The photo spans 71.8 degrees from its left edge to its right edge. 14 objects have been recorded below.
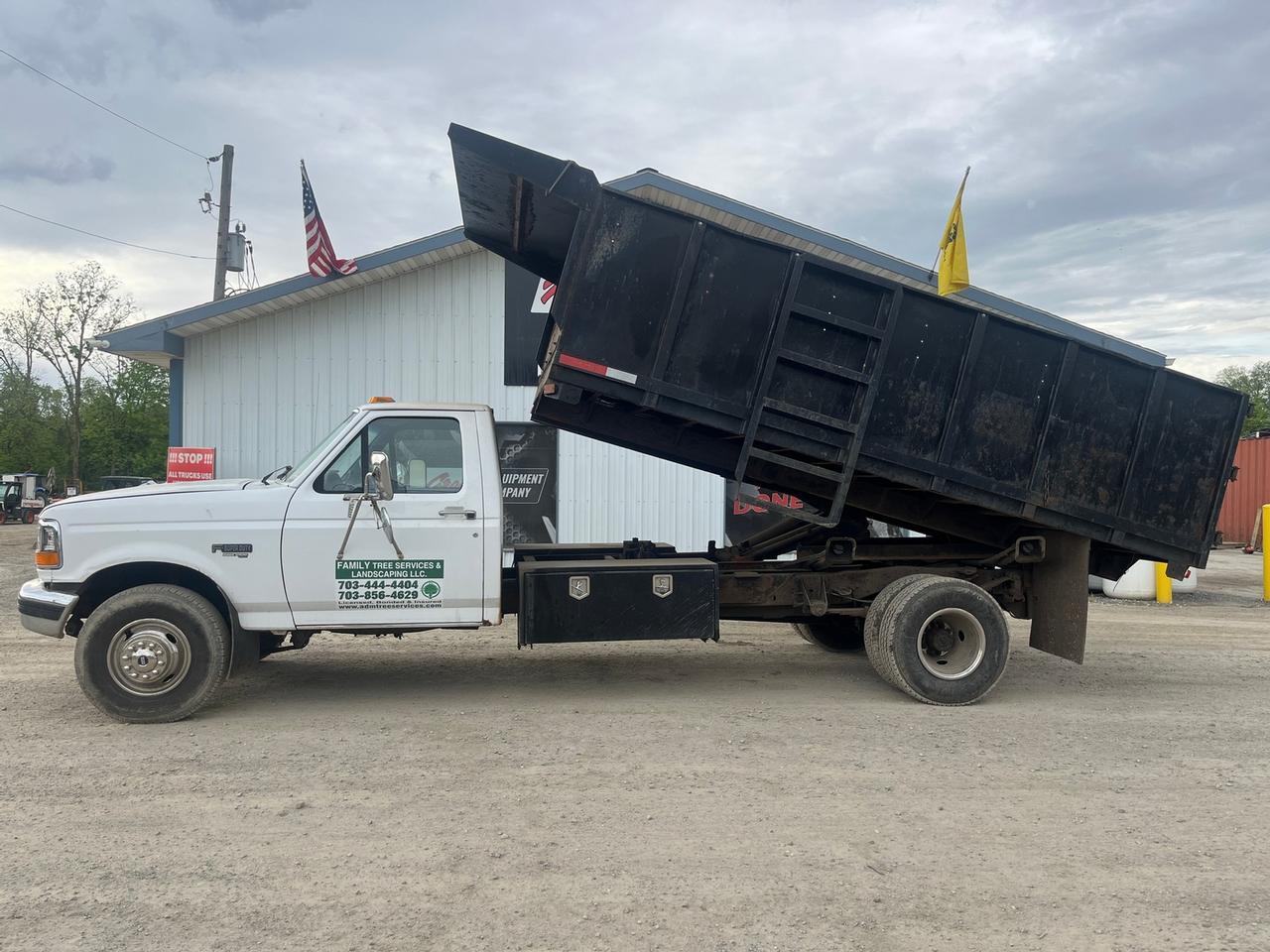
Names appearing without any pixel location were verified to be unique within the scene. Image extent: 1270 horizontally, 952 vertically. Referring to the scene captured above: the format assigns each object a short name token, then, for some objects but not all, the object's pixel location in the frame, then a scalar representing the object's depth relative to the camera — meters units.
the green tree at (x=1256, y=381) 75.31
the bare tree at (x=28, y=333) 49.00
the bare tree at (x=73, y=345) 48.12
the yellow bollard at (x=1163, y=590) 13.27
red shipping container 26.02
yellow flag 10.45
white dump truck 6.02
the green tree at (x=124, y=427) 50.19
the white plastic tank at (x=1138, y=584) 13.46
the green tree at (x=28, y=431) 50.34
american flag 12.34
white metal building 13.16
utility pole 21.80
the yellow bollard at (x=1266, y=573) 13.58
